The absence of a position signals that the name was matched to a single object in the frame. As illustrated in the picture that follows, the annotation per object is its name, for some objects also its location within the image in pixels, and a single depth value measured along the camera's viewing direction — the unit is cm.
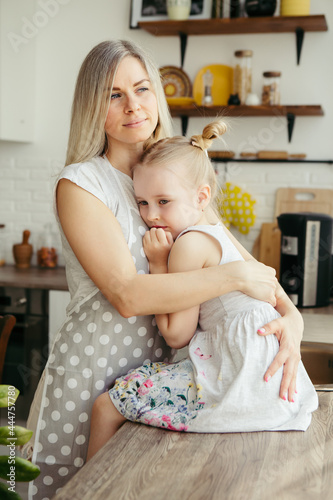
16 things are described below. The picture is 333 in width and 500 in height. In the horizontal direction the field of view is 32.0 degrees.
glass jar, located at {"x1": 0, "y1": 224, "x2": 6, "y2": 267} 385
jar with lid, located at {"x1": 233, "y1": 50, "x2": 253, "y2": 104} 331
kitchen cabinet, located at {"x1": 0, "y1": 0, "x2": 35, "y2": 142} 349
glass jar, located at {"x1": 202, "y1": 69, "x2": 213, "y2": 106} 336
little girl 122
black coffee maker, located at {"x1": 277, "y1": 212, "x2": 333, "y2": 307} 279
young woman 131
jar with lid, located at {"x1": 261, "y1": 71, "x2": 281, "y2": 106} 329
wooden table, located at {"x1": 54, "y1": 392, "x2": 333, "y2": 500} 97
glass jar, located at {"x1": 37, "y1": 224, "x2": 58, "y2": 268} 372
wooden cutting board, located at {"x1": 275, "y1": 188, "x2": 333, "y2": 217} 334
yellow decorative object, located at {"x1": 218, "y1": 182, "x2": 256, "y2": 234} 346
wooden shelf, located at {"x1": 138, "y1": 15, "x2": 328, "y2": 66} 312
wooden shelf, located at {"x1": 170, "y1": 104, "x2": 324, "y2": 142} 321
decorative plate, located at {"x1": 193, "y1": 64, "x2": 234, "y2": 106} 344
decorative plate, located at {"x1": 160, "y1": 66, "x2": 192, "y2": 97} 351
